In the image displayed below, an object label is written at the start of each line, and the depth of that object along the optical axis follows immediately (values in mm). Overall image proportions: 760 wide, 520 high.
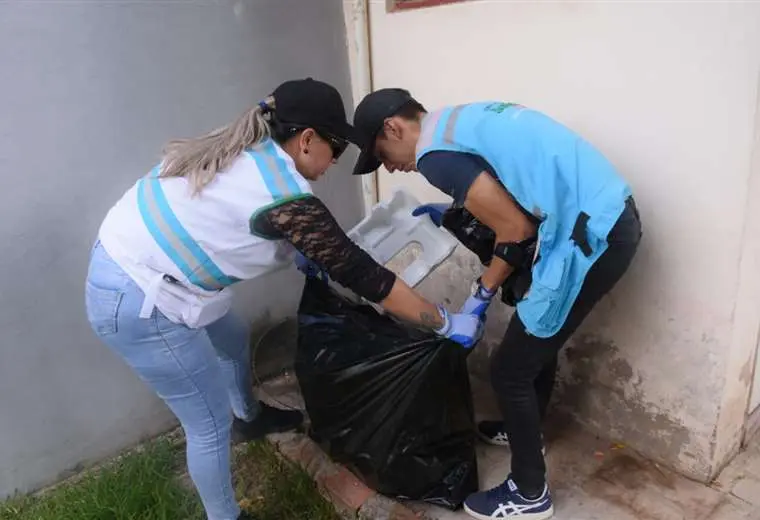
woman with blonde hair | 1686
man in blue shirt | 1710
